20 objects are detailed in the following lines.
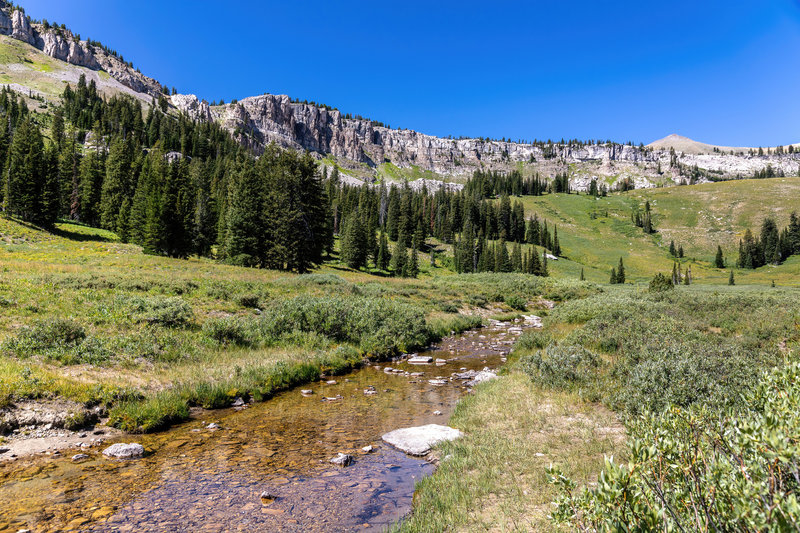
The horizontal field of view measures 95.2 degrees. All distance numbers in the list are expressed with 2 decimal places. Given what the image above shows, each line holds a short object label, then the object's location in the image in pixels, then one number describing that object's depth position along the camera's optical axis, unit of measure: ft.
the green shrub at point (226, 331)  53.06
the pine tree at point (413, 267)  271.28
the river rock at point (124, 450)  25.48
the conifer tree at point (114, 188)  226.79
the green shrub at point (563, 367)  37.09
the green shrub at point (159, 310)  52.54
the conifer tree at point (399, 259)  273.05
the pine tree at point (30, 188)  173.27
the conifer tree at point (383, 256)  286.87
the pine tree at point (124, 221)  201.98
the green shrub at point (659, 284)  137.54
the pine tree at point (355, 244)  247.50
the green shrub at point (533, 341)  60.01
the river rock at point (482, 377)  46.67
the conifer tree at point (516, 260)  331.02
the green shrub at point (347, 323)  61.59
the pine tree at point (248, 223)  146.92
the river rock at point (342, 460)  25.57
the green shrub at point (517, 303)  141.28
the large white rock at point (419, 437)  28.07
